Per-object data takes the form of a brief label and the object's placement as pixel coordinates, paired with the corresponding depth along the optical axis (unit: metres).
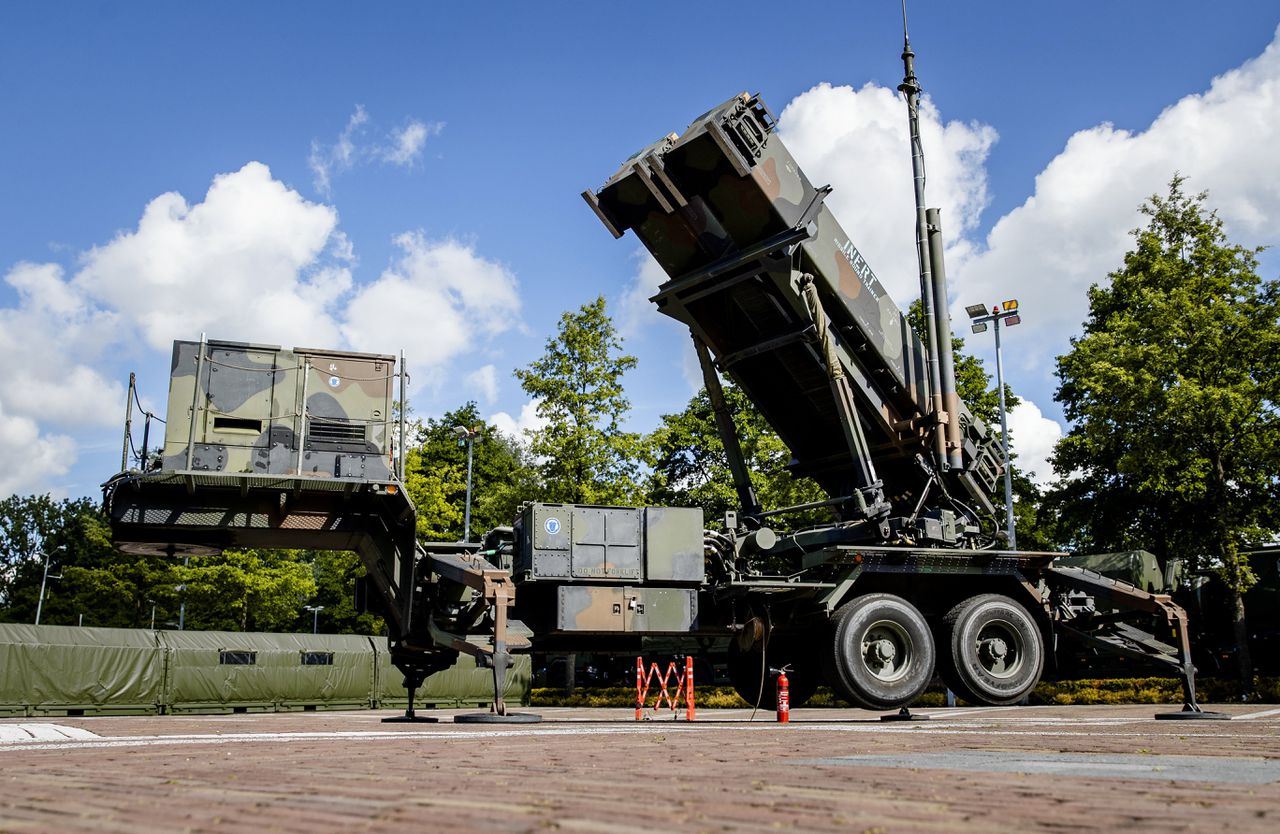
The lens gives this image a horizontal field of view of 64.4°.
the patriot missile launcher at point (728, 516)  9.97
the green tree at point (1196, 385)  18.97
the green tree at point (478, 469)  26.09
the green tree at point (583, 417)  23.64
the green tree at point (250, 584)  30.39
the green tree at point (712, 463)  23.67
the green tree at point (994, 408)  26.78
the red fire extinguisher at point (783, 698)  10.64
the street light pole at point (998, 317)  25.52
